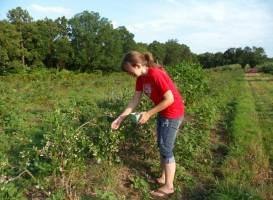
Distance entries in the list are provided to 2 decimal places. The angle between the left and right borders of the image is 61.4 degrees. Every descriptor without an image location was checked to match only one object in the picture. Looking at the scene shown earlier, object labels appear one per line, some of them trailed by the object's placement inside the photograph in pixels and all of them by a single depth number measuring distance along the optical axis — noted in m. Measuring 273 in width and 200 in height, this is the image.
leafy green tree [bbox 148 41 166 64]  52.29
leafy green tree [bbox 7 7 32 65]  28.35
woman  2.51
